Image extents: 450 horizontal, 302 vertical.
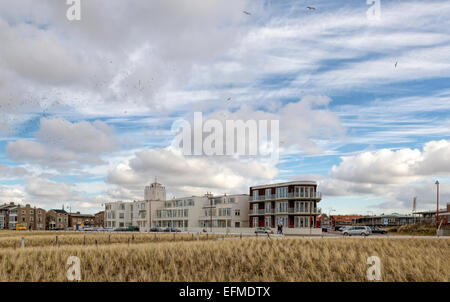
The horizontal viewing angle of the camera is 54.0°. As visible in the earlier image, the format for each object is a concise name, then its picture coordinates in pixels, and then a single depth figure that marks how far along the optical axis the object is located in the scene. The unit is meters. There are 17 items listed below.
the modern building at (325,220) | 183.96
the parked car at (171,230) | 84.47
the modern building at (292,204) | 74.19
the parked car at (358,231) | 57.05
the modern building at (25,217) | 152.25
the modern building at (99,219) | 181.12
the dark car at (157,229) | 89.19
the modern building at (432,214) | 84.14
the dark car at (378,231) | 68.62
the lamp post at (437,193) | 63.77
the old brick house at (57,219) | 164.00
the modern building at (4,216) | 155.30
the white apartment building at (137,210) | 116.50
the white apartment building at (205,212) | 88.50
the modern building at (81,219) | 183.75
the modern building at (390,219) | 147.88
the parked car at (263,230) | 64.26
